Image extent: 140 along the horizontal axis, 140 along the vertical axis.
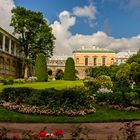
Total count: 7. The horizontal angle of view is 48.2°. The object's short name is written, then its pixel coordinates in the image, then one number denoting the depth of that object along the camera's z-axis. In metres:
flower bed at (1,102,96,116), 6.73
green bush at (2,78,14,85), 17.23
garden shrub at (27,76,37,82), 19.97
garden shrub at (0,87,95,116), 6.85
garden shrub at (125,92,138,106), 8.19
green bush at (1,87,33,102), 7.51
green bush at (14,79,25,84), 18.60
